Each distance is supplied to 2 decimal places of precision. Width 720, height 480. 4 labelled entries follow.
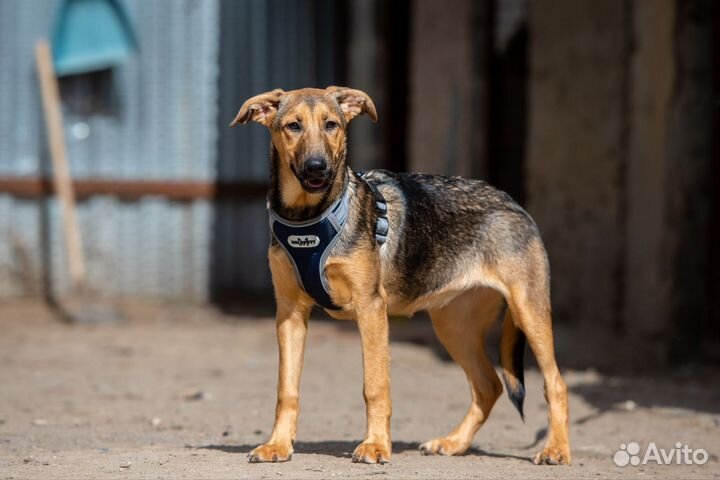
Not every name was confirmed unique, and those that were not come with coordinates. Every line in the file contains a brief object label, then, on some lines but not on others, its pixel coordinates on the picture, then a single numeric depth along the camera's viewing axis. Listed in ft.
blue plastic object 39.60
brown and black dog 17.54
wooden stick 38.63
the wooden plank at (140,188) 40.09
